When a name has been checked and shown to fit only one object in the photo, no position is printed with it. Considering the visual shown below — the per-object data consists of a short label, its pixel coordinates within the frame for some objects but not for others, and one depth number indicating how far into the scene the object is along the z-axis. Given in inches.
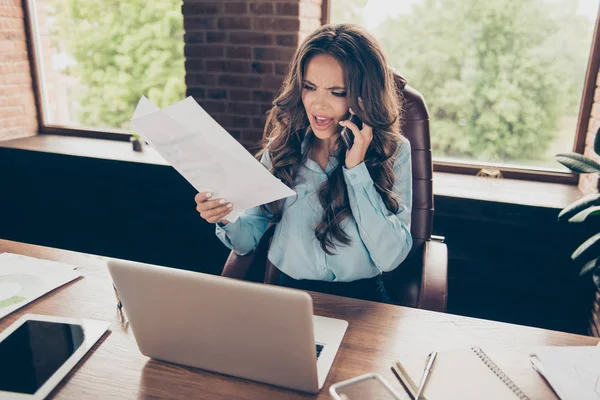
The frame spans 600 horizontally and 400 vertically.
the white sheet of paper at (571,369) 33.0
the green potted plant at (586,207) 63.3
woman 53.0
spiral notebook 32.7
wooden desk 33.8
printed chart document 44.7
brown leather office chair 59.3
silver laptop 30.0
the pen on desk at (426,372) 32.6
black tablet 33.4
